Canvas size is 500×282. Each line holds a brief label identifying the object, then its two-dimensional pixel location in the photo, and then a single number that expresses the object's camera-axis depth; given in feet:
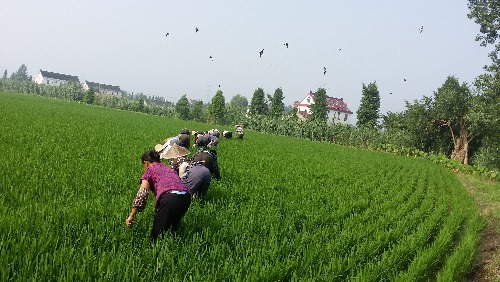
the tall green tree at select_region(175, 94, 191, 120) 206.28
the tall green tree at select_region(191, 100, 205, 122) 206.49
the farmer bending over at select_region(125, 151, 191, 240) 12.42
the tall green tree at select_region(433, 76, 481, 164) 98.99
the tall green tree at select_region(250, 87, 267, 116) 209.67
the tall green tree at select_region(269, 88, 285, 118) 204.74
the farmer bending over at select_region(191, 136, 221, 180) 22.79
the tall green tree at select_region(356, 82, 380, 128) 178.81
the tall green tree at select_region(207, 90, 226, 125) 184.96
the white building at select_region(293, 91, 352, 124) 259.60
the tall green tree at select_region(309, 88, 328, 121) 196.82
